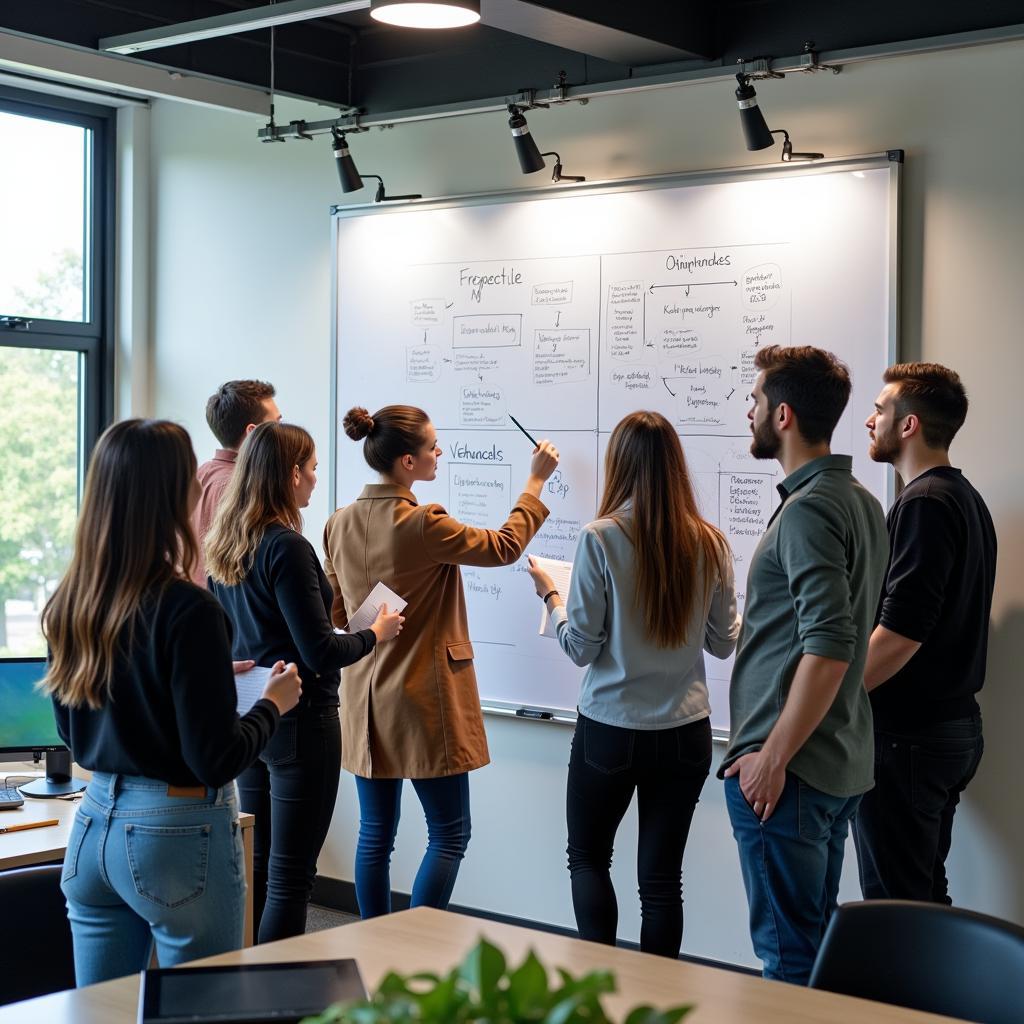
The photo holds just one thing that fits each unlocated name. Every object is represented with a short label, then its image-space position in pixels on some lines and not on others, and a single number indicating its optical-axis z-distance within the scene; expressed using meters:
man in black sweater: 3.10
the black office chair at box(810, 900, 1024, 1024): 1.78
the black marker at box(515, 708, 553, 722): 4.21
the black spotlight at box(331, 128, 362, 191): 4.44
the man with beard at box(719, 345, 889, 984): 2.58
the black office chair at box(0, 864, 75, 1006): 2.38
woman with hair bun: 3.52
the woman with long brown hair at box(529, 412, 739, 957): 3.12
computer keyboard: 2.95
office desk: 2.64
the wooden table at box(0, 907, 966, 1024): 1.71
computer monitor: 3.15
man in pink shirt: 3.83
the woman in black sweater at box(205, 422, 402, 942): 3.16
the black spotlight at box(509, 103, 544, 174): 4.01
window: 5.05
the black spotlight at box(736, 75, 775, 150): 3.61
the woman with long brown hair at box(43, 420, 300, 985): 2.13
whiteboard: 3.68
